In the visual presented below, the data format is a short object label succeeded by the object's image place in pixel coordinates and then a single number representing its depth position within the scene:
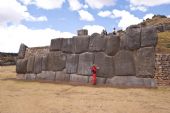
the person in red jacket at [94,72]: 7.75
